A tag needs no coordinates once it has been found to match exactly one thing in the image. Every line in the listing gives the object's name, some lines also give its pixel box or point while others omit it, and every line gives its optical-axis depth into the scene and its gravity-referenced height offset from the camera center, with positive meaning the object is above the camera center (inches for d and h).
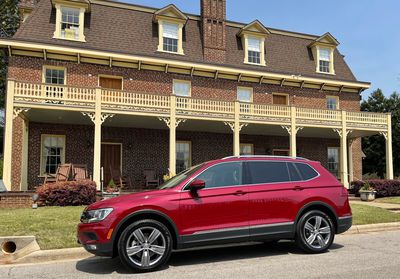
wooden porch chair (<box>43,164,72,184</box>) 661.6 -14.3
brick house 711.1 +159.4
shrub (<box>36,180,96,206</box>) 557.0 -40.1
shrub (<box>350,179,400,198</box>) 814.8 -42.9
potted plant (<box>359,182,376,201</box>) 759.1 -52.1
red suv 246.7 -30.9
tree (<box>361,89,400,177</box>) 1491.1 +94.5
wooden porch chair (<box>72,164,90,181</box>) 679.0 -13.0
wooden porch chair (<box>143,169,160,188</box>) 805.2 -27.3
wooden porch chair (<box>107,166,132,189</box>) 795.4 -26.9
